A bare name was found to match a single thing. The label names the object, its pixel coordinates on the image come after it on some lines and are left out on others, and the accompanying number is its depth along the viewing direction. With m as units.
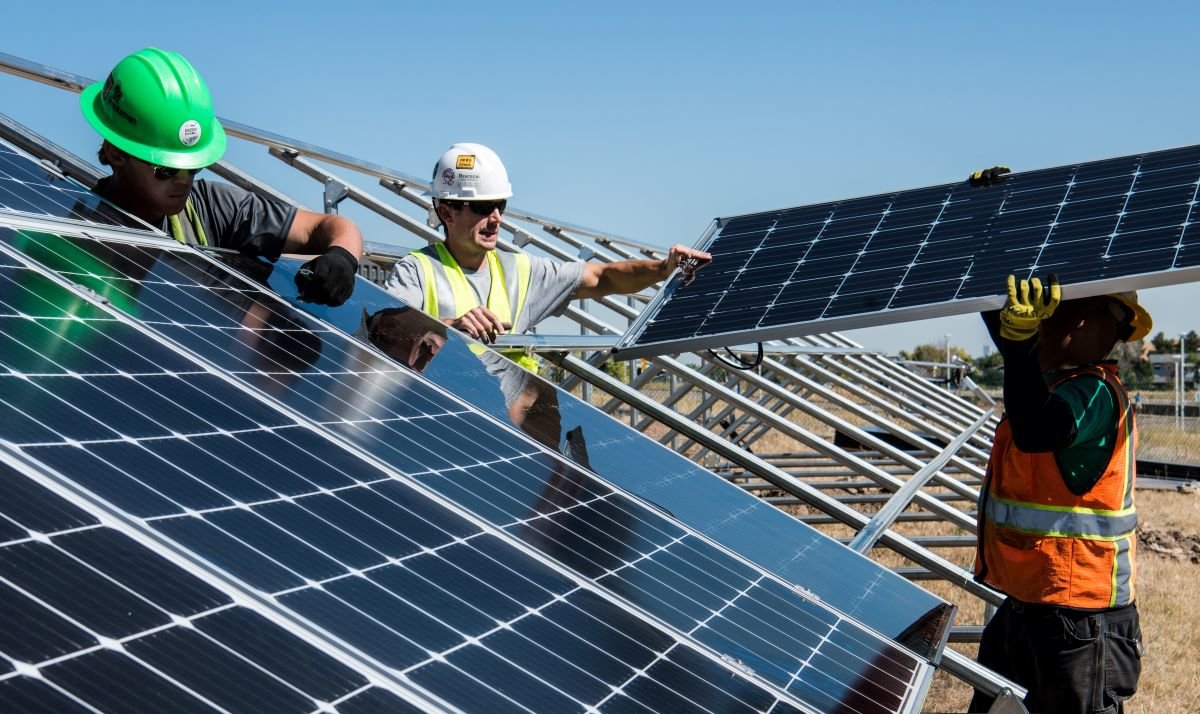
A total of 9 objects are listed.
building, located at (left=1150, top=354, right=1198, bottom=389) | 61.56
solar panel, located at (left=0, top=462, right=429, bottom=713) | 1.55
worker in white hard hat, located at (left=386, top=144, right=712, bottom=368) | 5.23
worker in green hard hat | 4.24
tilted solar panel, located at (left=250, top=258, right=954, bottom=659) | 3.81
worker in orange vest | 4.40
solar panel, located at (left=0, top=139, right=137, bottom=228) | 3.84
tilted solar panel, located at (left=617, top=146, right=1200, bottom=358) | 4.61
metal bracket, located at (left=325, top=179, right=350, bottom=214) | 7.99
